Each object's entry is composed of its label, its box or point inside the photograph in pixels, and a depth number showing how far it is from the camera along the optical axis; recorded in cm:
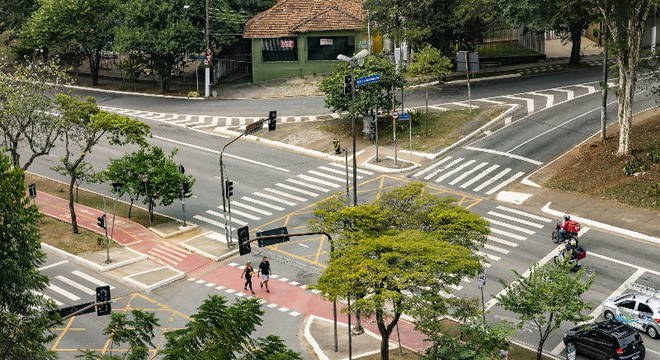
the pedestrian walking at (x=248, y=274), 4891
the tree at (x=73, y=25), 9112
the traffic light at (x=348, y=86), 4908
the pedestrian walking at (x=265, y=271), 4884
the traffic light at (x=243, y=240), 4218
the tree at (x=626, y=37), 5788
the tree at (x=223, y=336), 2359
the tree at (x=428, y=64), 7281
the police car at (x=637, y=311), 4197
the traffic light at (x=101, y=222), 5262
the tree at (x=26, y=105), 5466
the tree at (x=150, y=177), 5794
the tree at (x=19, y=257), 3089
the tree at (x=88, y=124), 5584
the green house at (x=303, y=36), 8919
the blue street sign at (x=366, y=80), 5369
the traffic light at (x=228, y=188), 5553
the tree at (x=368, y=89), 6956
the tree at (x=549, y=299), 3828
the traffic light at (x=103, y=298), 3503
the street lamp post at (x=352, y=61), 4772
